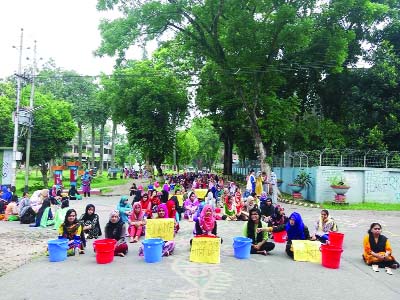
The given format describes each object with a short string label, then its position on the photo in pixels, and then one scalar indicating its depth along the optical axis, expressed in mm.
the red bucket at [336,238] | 9836
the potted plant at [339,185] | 21172
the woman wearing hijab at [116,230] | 9244
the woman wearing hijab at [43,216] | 13664
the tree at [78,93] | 47062
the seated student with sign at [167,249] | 9109
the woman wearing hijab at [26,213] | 14242
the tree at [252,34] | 21562
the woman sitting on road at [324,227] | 10281
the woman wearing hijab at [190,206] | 15827
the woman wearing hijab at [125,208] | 11727
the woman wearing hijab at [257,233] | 9344
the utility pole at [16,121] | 23344
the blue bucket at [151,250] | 8500
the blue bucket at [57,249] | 8461
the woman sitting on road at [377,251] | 8398
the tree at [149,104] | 32531
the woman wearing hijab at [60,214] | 12627
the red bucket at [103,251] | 8266
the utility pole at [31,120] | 24641
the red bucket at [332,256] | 8312
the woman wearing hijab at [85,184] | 25828
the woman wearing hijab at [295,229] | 9484
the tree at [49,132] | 29953
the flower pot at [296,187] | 23656
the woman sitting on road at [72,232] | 9117
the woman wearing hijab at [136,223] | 11047
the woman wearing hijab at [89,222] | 10258
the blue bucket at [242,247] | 8914
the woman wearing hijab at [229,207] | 15923
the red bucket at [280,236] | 11164
